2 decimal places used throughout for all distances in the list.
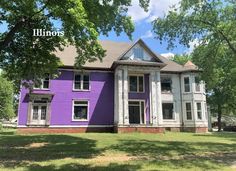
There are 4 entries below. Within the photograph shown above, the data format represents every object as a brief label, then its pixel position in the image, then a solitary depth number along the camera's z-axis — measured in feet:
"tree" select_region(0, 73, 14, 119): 104.46
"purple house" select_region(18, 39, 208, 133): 57.22
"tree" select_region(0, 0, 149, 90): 27.48
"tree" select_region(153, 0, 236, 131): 40.46
